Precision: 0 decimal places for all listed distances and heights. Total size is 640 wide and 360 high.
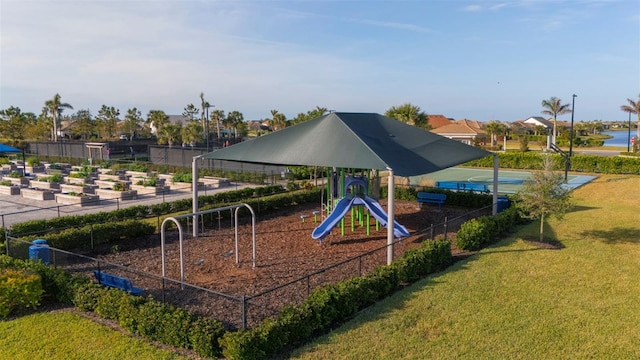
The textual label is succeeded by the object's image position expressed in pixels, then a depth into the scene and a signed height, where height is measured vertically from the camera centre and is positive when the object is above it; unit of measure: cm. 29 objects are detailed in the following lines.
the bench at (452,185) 2920 -247
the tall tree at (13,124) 6825 +336
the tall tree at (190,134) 6228 +162
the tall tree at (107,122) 8298 +432
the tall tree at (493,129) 7217 +261
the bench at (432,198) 2270 -252
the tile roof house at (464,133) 6538 +183
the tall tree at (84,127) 8031 +328
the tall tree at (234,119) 8656 +498
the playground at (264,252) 1272 -339
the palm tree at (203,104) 5995 +543
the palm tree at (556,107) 7669 +629
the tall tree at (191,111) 9575 +714
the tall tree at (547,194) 1554 -159
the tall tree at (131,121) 9194 +490
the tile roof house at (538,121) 13800 +764
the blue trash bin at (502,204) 2152 -264
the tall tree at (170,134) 5811 +151
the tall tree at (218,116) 8591 +553
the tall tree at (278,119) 7794 +447
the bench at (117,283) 1070 -311
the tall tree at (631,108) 6678 +554
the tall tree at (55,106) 7384 +632
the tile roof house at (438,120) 10300 +577
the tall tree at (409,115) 3900 +262
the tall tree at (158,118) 8139 +506
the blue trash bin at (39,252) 1286 -288
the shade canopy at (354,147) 1504 -4
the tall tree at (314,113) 3769 +268
